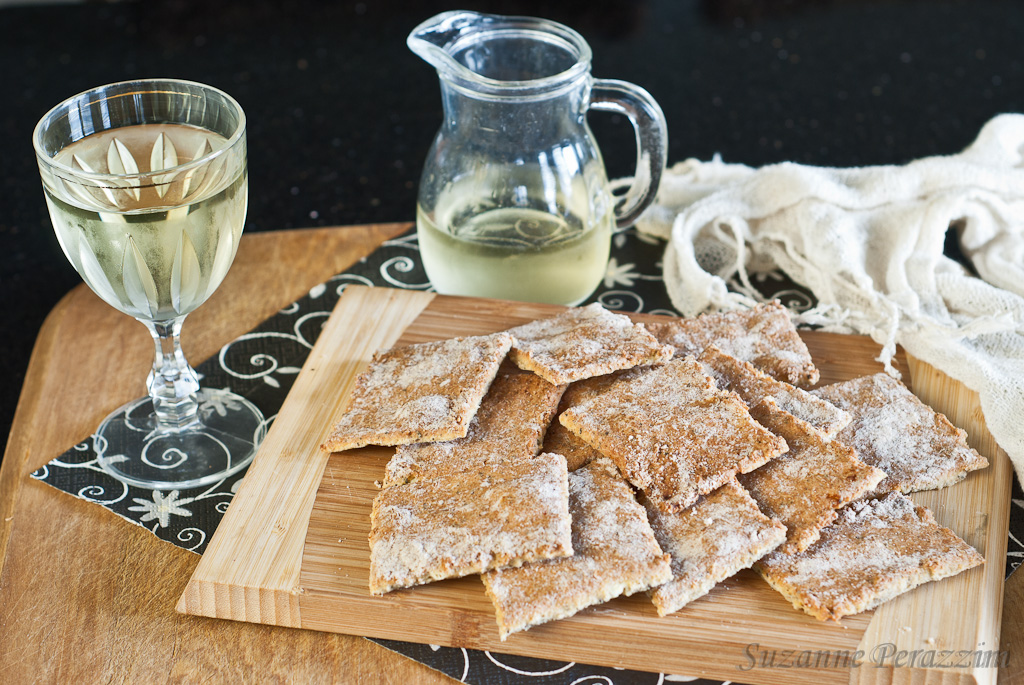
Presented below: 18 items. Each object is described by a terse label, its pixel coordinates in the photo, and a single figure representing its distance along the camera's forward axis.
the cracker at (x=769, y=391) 0.75
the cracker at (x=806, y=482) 0.71
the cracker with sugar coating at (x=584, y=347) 0.76
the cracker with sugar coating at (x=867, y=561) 0.69
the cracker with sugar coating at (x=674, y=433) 0.72
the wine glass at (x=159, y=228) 0.73
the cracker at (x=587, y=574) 0.69
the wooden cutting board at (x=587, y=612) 0.69
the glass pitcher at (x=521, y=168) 0.82
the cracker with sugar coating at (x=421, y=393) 0.75
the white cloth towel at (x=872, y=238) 0.85
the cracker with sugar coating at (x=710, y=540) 0.69
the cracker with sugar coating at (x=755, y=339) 0.79
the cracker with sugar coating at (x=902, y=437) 0.74
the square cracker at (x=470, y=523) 0.70
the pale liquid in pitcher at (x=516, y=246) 0.84
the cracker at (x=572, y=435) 0.75
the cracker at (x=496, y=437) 0.74
